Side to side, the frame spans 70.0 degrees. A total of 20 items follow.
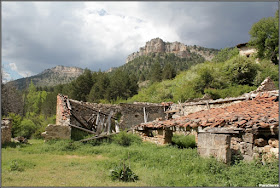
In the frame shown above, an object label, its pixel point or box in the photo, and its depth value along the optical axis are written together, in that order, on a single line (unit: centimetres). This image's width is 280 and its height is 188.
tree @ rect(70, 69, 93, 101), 4231
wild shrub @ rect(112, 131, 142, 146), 1110
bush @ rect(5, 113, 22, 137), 1525
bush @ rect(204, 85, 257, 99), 1986
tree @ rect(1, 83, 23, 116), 2647
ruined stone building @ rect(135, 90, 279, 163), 591
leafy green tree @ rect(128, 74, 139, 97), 4094
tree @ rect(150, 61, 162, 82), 5019
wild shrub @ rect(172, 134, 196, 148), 980
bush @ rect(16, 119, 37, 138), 1795
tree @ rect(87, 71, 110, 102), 3898
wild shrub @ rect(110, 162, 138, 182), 537
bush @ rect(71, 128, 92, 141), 1177
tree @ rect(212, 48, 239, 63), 4120
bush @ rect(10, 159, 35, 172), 635
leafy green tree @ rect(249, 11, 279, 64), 2939
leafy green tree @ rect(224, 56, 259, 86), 2256
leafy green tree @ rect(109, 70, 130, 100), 3956
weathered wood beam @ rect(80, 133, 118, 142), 1154
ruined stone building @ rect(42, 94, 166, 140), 1123
